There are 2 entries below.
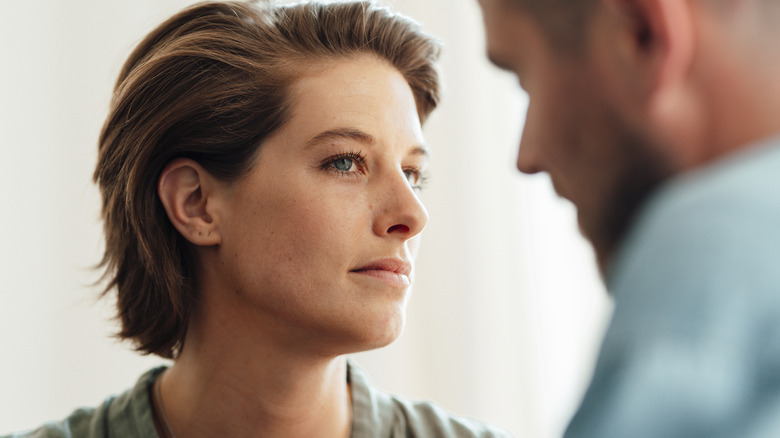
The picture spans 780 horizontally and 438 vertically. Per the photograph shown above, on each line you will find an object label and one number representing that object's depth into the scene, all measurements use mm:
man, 612
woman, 1313
